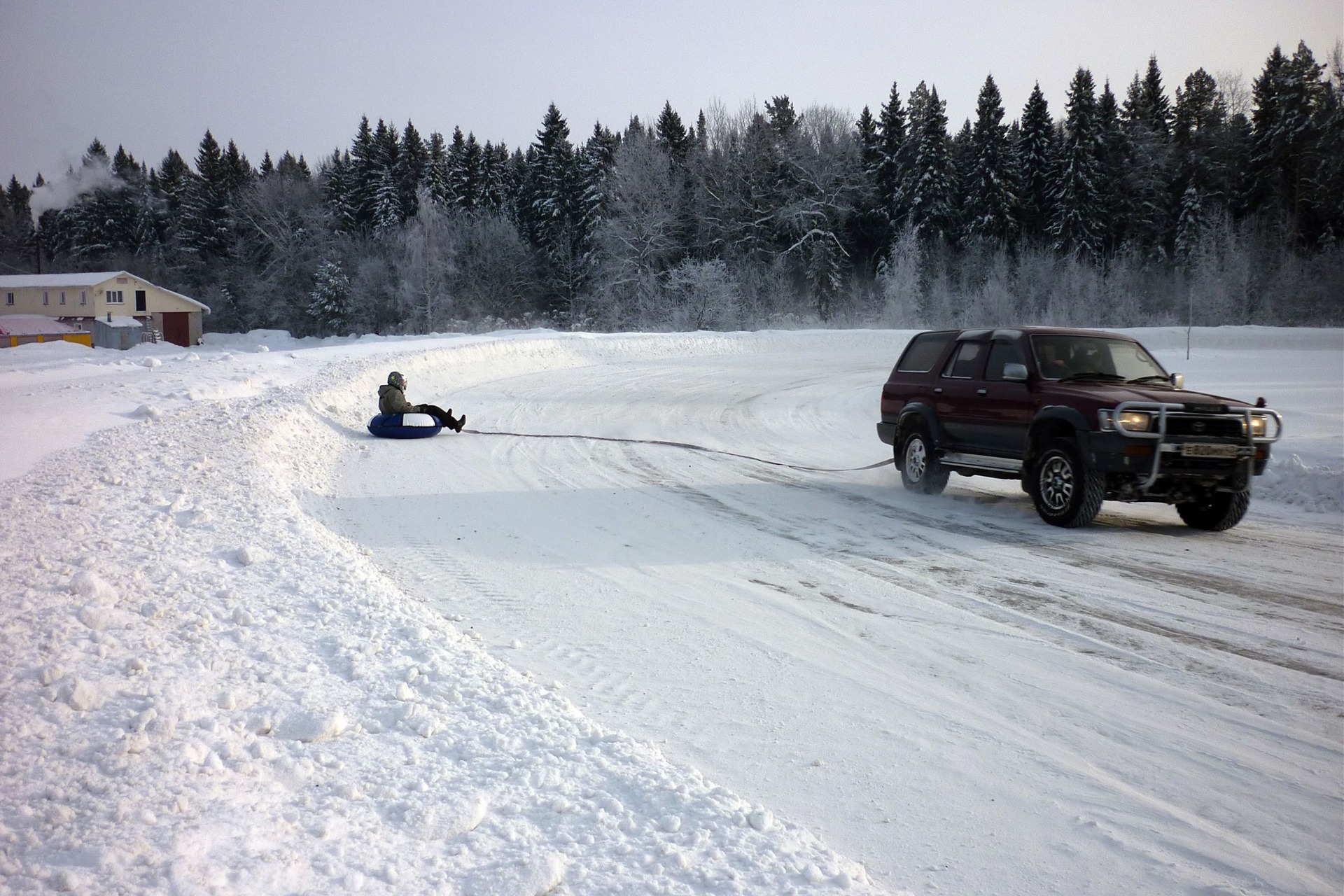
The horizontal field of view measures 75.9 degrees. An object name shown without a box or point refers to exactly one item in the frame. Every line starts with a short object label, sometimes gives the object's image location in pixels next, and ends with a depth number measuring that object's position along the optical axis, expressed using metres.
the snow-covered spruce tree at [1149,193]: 63.47
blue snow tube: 15.45
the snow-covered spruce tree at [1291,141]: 58.66
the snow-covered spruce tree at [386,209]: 80.38
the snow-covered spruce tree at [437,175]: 78.50
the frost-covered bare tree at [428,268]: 71.31
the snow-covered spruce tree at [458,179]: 82.38
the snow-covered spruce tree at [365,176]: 84.75
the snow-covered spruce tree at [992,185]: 63.66
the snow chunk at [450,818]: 3.34
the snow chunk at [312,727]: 3.98
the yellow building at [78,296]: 63.88
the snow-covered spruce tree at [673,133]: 76.06
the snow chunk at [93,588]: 5.25
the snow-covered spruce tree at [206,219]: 88.62
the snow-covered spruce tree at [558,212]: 75.44
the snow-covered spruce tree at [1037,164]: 64.81
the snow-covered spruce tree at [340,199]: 85.31
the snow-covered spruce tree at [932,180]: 64.38
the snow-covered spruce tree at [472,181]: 83.00
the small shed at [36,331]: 53.62
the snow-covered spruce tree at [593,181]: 72.00
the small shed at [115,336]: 52.59
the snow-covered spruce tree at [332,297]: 75.81
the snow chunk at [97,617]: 4.85
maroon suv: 8.73
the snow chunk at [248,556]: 6.56
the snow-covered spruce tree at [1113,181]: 63.84
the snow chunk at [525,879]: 3.00
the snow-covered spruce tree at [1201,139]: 63.03
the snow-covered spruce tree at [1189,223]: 59.91
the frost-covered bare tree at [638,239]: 64.12
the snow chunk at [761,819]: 3.48
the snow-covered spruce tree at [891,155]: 68.00
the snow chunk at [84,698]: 3.96
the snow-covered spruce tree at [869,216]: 68.06
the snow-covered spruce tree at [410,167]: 84.06
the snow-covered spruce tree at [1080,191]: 61.84
